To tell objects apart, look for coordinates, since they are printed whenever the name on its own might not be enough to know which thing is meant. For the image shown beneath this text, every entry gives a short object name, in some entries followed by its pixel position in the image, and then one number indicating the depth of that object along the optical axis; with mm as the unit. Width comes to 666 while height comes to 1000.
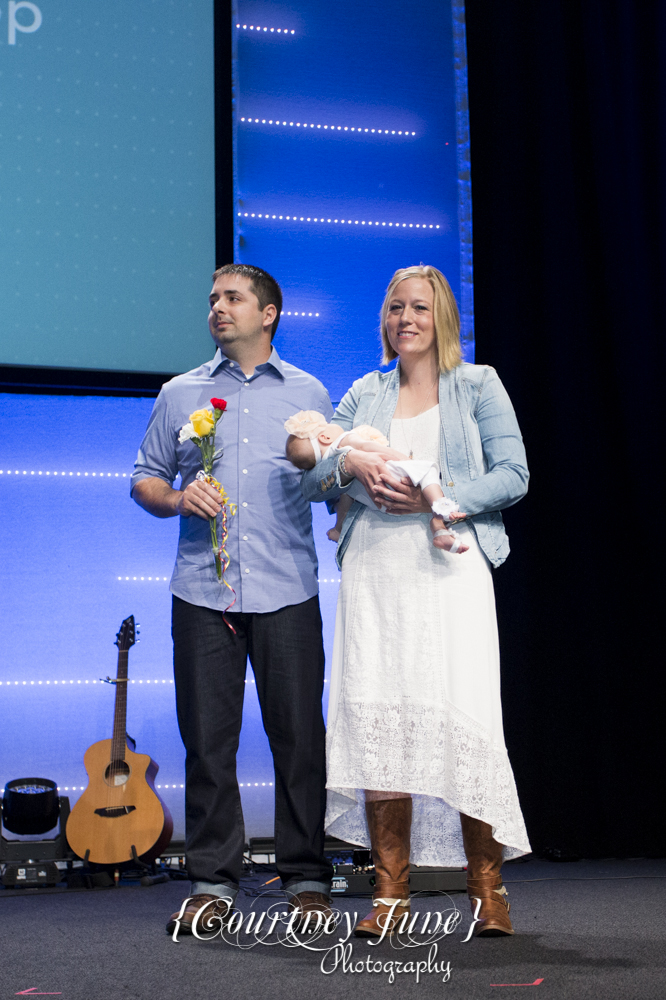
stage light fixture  3299
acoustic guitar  3299
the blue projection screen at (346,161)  4059
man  2447
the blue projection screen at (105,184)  3656
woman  2178
